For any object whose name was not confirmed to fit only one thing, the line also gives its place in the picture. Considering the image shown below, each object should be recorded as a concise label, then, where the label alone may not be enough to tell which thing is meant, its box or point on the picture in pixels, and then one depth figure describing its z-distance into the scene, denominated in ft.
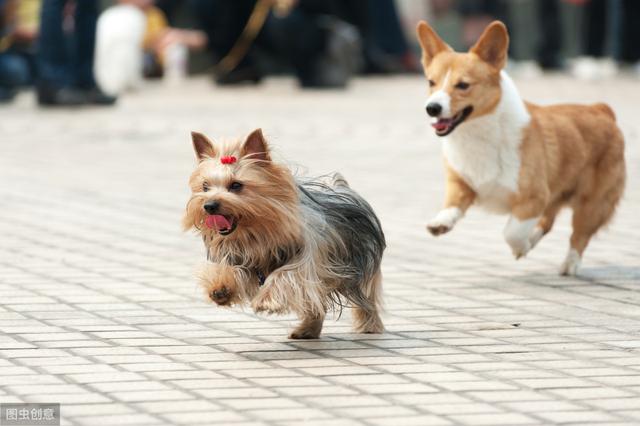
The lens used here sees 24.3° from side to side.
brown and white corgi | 25.08
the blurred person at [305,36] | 64.80
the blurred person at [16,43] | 58.44
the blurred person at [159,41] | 72.49
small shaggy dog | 19.17
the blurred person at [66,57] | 53.31
